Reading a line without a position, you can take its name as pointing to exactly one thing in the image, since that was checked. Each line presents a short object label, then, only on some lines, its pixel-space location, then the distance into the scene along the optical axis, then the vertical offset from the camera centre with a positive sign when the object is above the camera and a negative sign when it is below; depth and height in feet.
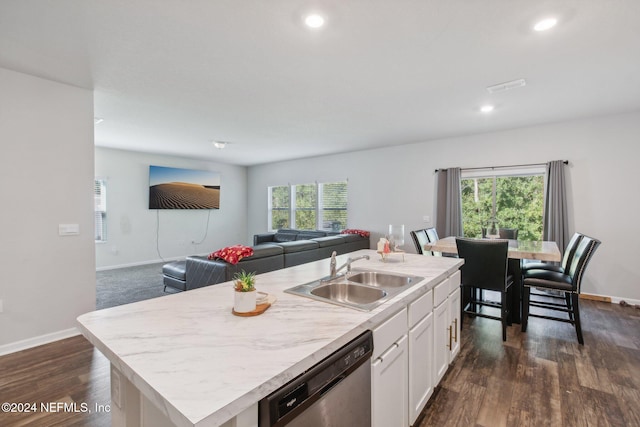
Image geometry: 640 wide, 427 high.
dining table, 9.55 -1.51
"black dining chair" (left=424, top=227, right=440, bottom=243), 13.72 -1.20
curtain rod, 14.04 +2.33
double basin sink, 5.17 -1.48
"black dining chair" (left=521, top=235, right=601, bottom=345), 8.98 -2.30
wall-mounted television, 22.26 +1.79
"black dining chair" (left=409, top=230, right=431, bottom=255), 12.48 -1.32
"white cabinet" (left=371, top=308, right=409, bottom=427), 4.25 -2.58
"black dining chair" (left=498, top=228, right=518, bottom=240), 14.02 -1.15
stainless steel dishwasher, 2.71 -1.98
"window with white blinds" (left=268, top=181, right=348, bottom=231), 22.84 +0.34
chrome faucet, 5.91 -1.15
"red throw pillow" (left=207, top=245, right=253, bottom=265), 11.05 -1.67
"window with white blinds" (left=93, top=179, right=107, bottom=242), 19.79 +0.09
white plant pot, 4.06 -1.28
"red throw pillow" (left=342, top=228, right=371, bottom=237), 19.97 -1.50
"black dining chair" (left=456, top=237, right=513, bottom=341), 9.12 -1.84
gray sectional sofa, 11.36 -2.23
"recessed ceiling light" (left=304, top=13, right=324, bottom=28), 6.46 +4.28
